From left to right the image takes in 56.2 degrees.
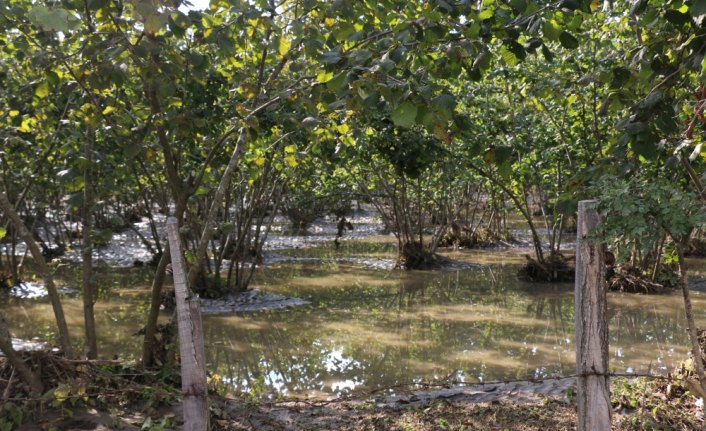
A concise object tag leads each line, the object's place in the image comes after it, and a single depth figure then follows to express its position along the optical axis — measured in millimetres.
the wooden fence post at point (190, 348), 3066
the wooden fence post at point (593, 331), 3008
